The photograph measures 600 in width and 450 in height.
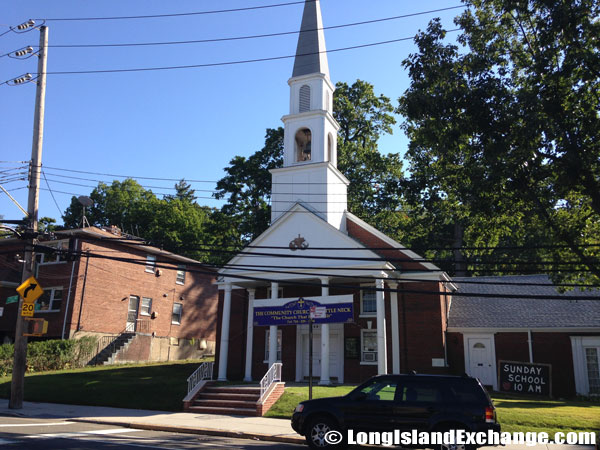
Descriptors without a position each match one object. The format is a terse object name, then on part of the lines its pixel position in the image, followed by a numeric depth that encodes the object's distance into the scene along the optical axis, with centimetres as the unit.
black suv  1012
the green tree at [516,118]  1440
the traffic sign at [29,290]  1720
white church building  2383
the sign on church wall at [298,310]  2200
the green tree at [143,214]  5572
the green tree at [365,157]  3803
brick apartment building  3058
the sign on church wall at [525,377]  2147
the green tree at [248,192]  3744
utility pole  1723
